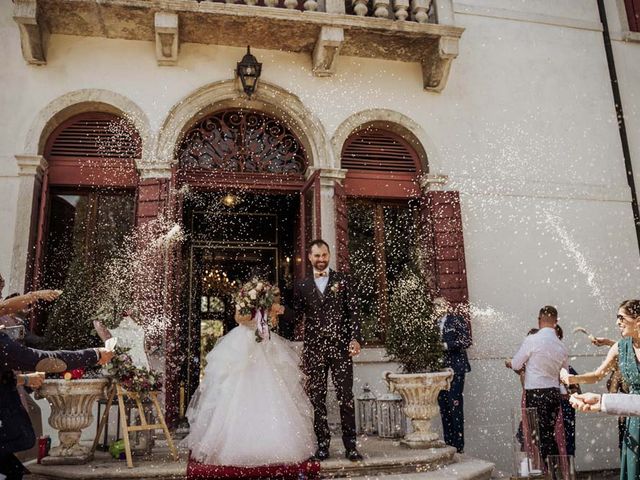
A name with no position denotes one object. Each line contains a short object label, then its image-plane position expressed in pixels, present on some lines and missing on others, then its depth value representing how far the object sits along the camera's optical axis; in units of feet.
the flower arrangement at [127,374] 16.90
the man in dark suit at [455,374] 21.95
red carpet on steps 14.45
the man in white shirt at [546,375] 18.45
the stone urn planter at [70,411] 16.44
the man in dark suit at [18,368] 10.53
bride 14.93
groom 16.26
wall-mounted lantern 24.88
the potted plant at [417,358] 18.94
